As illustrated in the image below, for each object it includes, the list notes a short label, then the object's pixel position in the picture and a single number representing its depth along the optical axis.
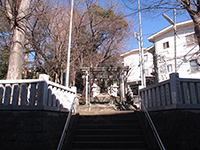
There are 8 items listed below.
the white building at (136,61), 25.36
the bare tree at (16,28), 6.41
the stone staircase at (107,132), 5.08
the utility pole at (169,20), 12.80
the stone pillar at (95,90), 16.67
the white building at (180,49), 18.40
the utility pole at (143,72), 12.49
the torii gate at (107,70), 11.60
